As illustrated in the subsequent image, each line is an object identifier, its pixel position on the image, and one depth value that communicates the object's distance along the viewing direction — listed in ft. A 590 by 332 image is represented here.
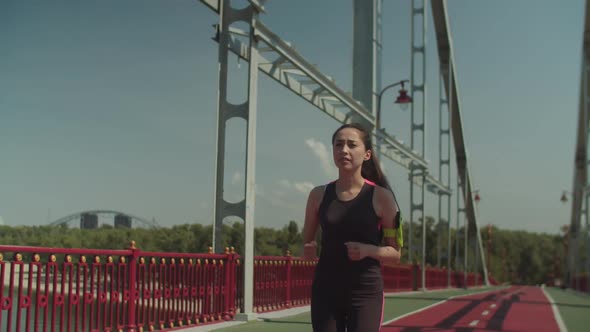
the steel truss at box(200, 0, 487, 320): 38.19
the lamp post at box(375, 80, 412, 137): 69.77
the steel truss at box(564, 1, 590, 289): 98.97
